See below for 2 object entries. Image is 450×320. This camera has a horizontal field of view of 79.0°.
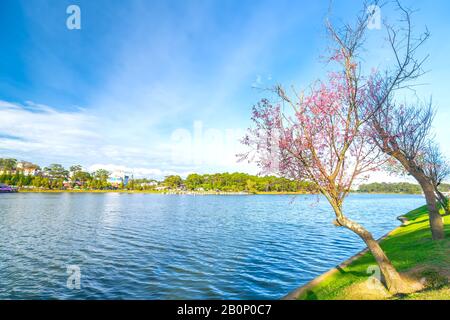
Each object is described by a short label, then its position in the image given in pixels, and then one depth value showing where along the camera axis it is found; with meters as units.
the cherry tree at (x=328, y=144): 11.13
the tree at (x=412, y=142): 16.14
